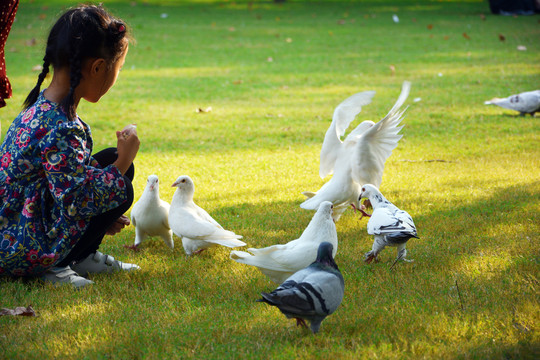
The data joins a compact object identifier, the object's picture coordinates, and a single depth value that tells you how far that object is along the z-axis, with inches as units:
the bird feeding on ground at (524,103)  340.2
